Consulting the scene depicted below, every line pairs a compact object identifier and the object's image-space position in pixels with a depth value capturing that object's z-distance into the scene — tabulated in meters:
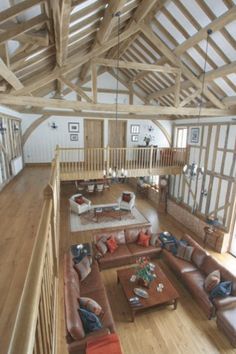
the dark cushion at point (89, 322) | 3.66
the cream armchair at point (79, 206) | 9.16
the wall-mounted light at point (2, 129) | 5.87
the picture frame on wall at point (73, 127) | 10.24
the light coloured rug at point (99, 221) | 8.28
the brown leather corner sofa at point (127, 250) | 6.04
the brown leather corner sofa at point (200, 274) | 4.55
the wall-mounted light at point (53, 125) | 9.91
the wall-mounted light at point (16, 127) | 7.79
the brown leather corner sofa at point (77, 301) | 3.43
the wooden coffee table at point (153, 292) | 4.53
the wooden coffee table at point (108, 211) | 8.94
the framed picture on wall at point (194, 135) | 8.79
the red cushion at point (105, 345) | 3.21
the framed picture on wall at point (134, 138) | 11.30
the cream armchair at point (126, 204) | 9.64
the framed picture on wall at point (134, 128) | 11.16
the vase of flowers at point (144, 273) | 4.94
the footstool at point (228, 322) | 4.01
